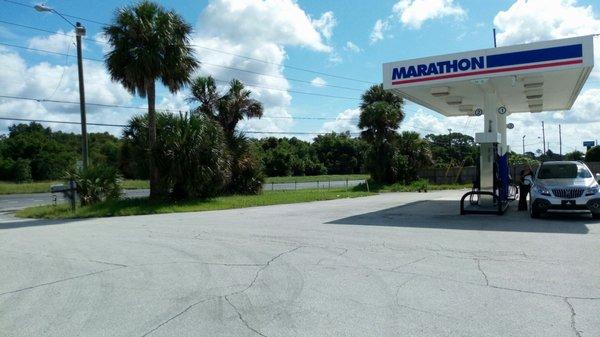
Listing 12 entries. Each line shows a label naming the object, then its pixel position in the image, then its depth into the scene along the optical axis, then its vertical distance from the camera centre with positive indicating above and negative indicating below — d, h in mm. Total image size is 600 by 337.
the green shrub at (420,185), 34719 -1409
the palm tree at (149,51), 21453 +5344
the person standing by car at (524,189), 17345 -906
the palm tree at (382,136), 36750 +2313
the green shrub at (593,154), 59500 +872
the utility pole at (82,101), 23828 +3569
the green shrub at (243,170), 29000 +61
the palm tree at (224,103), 29609 +4069
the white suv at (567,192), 13823 -861
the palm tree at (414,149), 38562 +1332
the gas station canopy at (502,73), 15883 +3128
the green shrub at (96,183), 22078 -377
